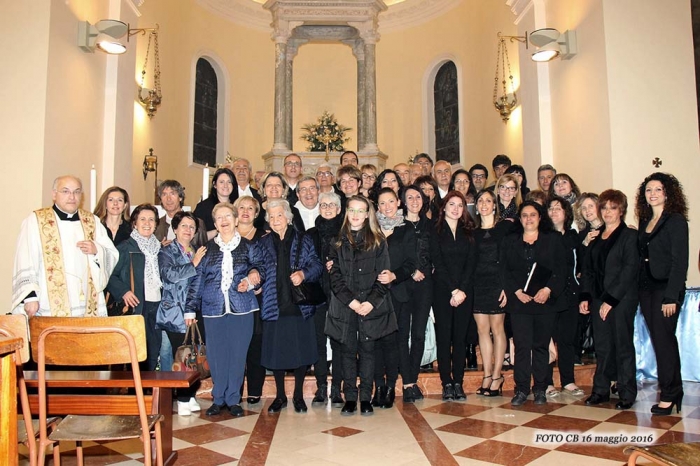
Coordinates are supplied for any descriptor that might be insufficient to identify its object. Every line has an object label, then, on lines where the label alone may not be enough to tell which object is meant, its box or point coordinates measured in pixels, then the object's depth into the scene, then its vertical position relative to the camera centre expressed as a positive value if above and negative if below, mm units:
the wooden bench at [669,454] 1778 -546
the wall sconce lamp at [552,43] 6621 +2685
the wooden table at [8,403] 1828 -379
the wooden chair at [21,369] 2236 -318
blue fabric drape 4906 -551
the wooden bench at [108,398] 2627 -548
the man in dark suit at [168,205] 4676 +632
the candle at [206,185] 5704 +946
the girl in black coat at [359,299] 3877 -121
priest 3648 +153
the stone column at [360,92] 10594 +3439
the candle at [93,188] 4221 +697
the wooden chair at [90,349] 2307 -268
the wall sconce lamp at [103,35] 6027 +2557
